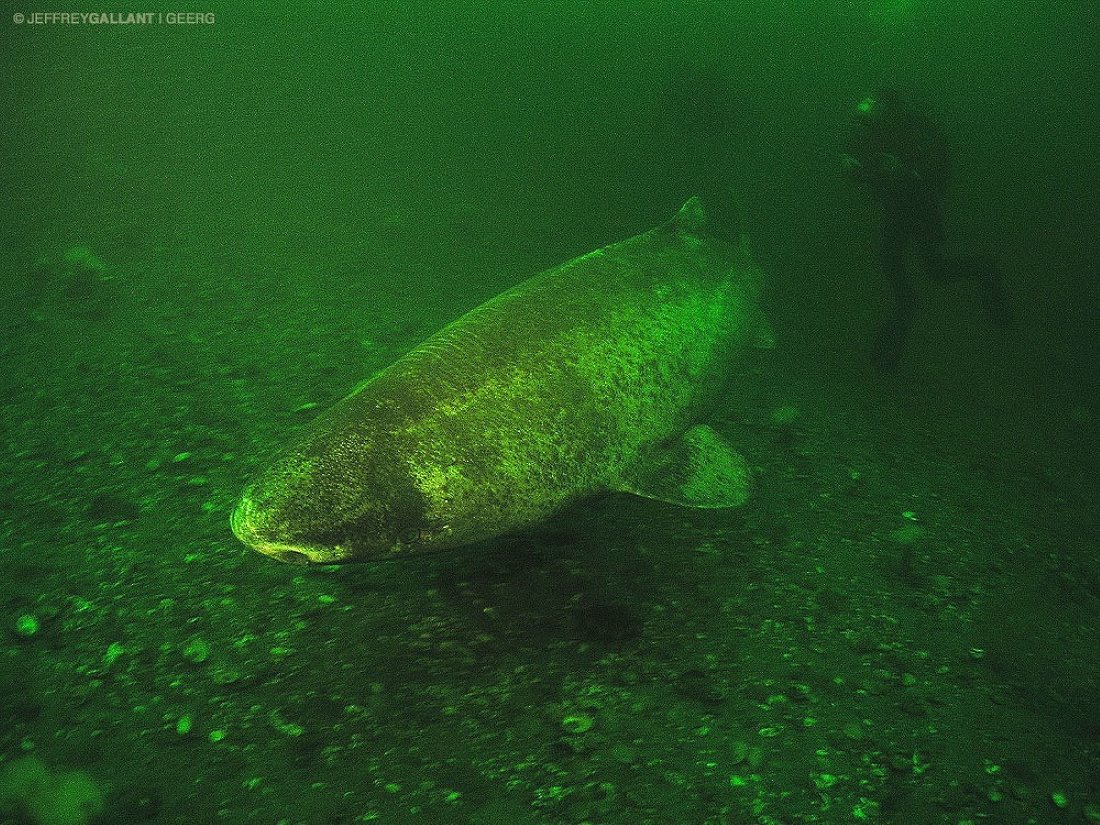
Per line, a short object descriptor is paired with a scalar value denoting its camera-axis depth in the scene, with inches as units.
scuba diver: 259.3
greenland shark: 90.9
